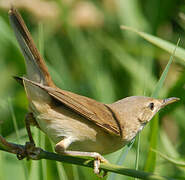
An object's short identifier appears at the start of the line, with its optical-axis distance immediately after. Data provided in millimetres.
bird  5367
